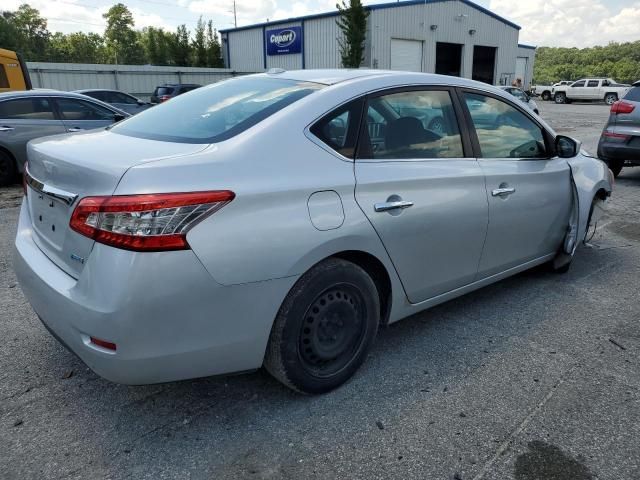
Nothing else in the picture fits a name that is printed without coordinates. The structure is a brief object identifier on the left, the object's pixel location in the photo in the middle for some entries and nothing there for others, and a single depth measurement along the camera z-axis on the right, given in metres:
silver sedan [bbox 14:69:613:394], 2.07
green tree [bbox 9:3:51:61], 71.94
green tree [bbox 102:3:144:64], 82.81
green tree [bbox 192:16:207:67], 44.97
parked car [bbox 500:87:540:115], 22.41
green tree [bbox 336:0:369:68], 29.06
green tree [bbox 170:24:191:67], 47.53
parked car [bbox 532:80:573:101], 42.44
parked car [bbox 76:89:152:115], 15.07
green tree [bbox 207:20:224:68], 43.88
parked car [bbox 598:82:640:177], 8.09
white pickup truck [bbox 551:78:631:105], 38.16
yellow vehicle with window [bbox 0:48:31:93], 11.66
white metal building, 31.39
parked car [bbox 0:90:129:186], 8.05
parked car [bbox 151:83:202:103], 19.91
